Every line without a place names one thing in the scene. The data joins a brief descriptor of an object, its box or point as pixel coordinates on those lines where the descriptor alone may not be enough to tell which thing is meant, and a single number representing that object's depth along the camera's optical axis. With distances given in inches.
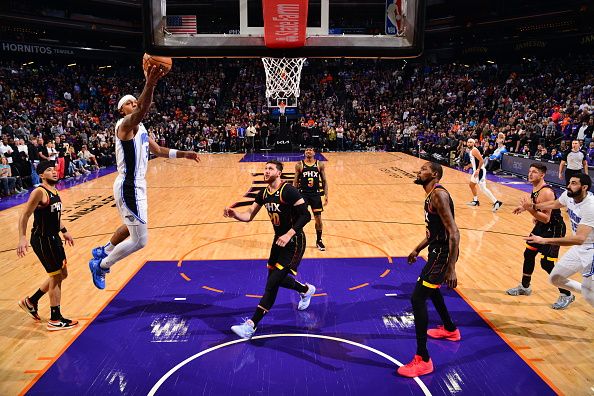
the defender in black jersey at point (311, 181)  331.0
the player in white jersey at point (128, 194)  198.5
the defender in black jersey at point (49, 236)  197.8
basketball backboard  201.2
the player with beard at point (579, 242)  189.2
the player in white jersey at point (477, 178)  458.6
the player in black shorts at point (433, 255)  173.2
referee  475.4
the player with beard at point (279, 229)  199.3
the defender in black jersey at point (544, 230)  230.4
